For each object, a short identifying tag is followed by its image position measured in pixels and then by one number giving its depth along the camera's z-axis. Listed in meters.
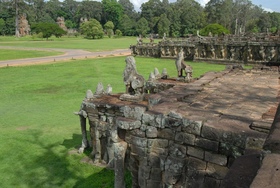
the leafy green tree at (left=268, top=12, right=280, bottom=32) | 78.12
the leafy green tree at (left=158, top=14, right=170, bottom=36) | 78.88
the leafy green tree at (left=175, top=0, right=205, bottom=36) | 76.44
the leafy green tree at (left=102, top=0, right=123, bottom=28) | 100.31
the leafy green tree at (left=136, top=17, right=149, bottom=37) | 85.56
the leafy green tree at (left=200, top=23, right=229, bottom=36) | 55.75
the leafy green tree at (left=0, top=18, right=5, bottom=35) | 78.25
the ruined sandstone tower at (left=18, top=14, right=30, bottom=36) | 80.38
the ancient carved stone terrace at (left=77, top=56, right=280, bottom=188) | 4.38
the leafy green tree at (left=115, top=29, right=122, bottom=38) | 86.56
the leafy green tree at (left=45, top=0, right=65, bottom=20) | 107.62
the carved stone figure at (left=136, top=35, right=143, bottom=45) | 38.46
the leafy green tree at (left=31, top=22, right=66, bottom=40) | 68.75
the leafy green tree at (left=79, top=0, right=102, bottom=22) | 102.31
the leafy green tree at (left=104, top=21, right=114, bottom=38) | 87.56
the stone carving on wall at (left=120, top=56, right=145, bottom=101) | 8.12
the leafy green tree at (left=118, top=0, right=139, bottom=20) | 124.60
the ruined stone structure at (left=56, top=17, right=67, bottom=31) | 94.25
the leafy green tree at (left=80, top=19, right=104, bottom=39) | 75.94
